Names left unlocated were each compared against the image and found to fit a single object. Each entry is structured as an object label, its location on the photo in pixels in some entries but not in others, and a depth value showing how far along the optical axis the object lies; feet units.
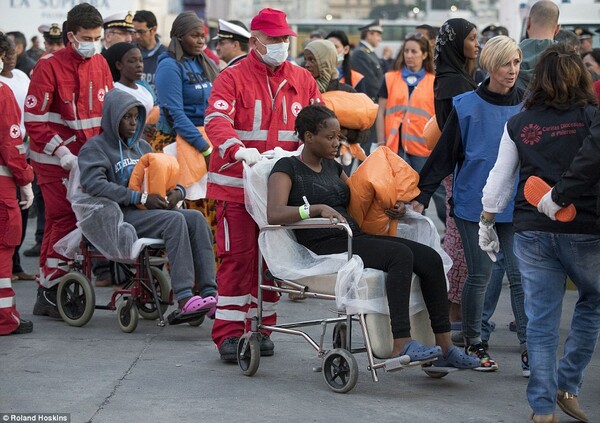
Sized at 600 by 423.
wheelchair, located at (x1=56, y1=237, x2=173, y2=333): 25.79
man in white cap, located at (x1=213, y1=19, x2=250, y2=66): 32.22
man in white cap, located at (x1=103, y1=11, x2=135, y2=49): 33.94
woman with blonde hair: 21.65
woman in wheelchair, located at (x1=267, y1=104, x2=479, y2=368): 20.01
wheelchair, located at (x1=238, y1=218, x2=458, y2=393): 19.99
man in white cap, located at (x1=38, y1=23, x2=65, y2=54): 38.60
